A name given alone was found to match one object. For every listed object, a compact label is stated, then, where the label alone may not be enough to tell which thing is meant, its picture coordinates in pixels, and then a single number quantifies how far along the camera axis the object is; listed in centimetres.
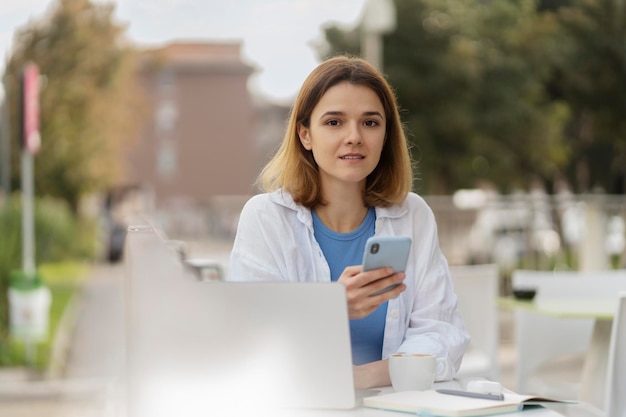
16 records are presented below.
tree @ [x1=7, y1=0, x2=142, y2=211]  2577
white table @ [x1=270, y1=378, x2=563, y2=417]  230
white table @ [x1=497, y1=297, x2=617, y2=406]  524
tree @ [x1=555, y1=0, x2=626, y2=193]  2608
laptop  211
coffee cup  270
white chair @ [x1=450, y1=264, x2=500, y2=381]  643
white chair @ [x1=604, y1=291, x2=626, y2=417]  422
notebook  238
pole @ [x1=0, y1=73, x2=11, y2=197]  2052
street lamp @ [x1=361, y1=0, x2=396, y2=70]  1449
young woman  325
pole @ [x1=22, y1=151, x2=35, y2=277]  1255
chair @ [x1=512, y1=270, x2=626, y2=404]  589
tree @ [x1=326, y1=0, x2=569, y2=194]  2811
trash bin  1180
